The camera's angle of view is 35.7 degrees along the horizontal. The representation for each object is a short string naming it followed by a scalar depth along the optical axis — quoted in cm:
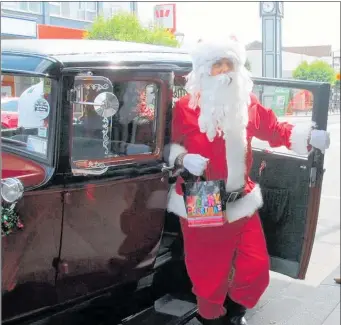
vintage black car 216
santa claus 257
